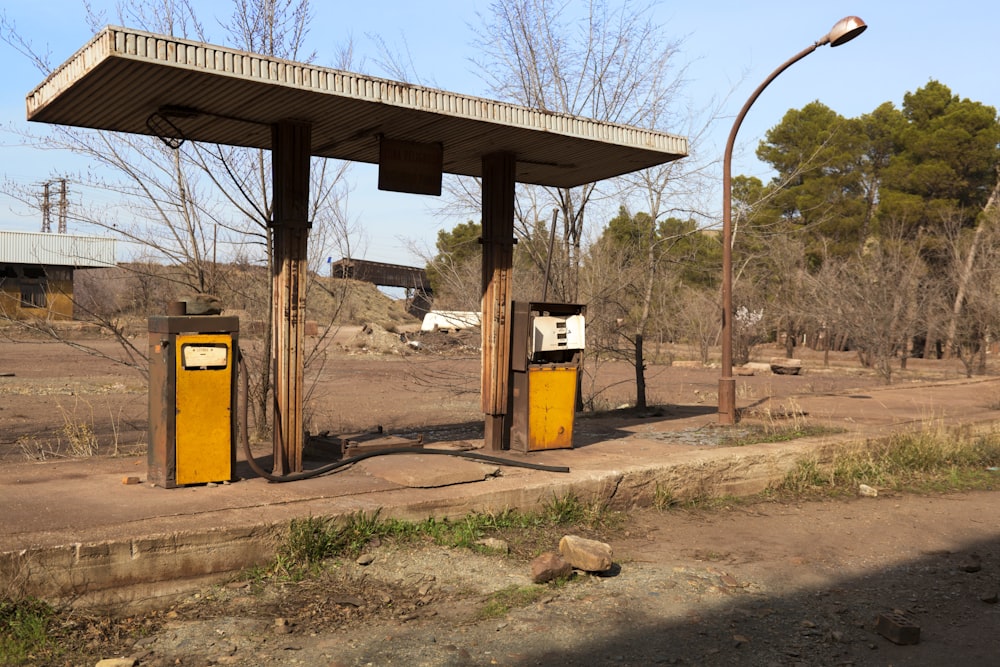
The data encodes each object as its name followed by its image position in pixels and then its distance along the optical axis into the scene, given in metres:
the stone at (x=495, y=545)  6.39
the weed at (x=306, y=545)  5.70
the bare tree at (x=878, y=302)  24.11
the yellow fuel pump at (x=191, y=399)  6.54
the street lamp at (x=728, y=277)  11.91
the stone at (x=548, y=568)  5.86
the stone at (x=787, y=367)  27.92
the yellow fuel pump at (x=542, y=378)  8.96
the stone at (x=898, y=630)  5.07
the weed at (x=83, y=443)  8.84
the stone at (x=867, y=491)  9.31
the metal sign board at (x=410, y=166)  8.49
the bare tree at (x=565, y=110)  14.36
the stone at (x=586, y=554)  5.99
